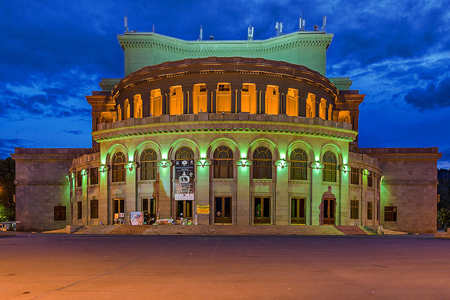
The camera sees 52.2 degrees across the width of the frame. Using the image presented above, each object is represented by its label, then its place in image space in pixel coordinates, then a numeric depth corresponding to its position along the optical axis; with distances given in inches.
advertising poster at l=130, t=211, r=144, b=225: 1643.7
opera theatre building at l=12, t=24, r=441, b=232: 1710.1
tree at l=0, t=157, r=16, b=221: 3181.6
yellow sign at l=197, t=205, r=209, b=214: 1692.9
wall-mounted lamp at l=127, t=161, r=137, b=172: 1779.0
